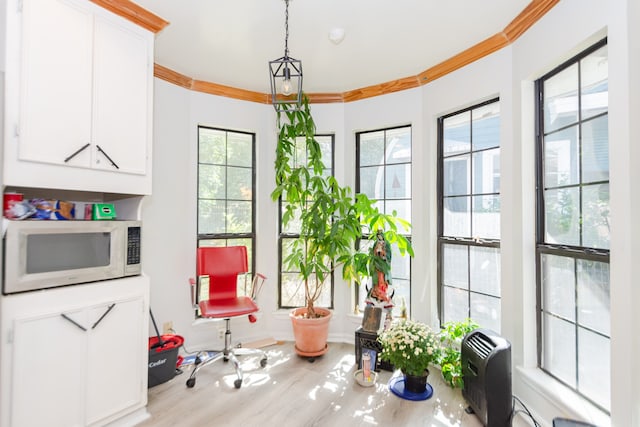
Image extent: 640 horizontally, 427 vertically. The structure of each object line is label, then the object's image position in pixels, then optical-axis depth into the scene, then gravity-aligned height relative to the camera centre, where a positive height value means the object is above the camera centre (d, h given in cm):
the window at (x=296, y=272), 354 -54
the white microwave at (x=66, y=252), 160 -19
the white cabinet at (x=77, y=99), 161 +66
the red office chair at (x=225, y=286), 272 -62
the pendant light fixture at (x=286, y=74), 193 +90
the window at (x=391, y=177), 324 +43
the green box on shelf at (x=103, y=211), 197 +4
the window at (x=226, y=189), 326 +30
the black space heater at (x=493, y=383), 190 -96
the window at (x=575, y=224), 170 -2
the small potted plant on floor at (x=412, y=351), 231 -94
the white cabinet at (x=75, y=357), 159 -75
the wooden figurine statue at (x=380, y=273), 290 -48
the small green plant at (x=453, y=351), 247 -104
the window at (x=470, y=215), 253 +4
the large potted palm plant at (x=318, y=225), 294 -6
